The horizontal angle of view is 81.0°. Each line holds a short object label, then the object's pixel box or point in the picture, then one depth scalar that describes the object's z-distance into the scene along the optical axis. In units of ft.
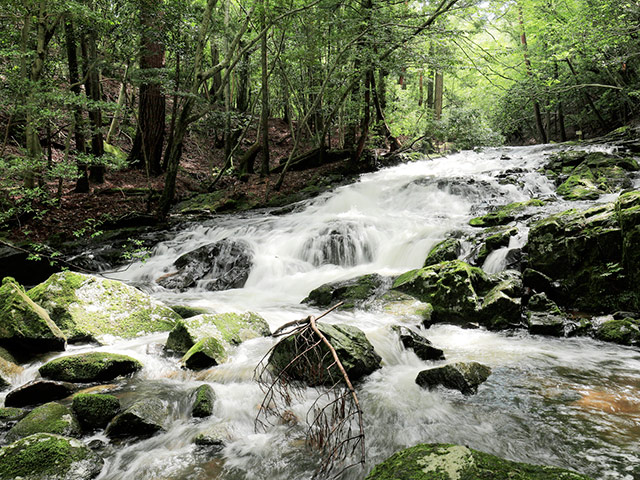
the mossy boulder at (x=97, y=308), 16.98
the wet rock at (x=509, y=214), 28.68
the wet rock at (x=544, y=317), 16.61
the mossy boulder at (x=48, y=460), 7.93
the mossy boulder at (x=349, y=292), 22.76
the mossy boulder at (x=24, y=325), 14.53
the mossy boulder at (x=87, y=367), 13.16
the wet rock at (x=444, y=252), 24.31
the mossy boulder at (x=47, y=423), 9.78
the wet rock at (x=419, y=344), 14.98
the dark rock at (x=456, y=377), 12.10
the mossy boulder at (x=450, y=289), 18.99
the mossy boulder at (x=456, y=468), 6.30
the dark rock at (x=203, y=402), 11.48
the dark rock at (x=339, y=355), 12.52
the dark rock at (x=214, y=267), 28.43
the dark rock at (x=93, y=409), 10.59
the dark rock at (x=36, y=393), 11.65
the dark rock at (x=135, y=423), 10.39
